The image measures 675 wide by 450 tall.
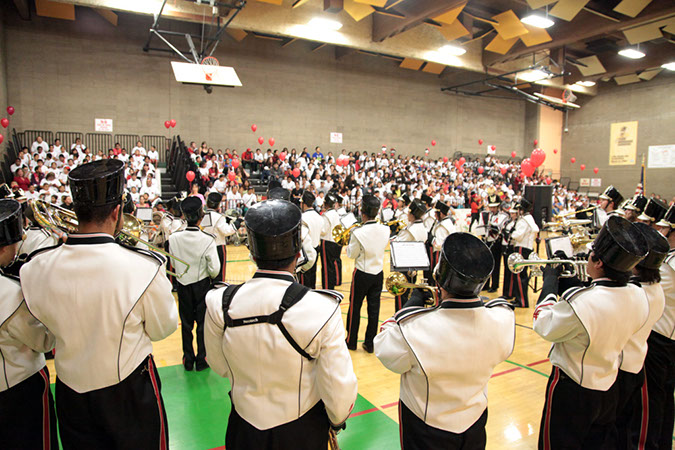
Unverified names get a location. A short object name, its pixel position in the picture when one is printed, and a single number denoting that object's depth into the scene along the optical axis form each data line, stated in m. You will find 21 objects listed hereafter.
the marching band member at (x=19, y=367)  2.00
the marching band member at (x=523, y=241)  7.52
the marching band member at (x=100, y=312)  1.90
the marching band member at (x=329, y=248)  7.86
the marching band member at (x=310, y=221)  7.14
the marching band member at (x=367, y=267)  5.11
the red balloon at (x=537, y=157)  18.22
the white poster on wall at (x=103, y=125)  17.27
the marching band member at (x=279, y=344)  1.78
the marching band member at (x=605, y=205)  6.59
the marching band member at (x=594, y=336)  2.36
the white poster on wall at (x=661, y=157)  25.44
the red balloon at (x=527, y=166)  18.31
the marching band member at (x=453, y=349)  1.92
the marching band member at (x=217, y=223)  6.48
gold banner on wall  26.98
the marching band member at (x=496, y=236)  8.05
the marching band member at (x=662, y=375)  3.01
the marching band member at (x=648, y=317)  2.65
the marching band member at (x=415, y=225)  6.28
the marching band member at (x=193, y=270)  4.54
